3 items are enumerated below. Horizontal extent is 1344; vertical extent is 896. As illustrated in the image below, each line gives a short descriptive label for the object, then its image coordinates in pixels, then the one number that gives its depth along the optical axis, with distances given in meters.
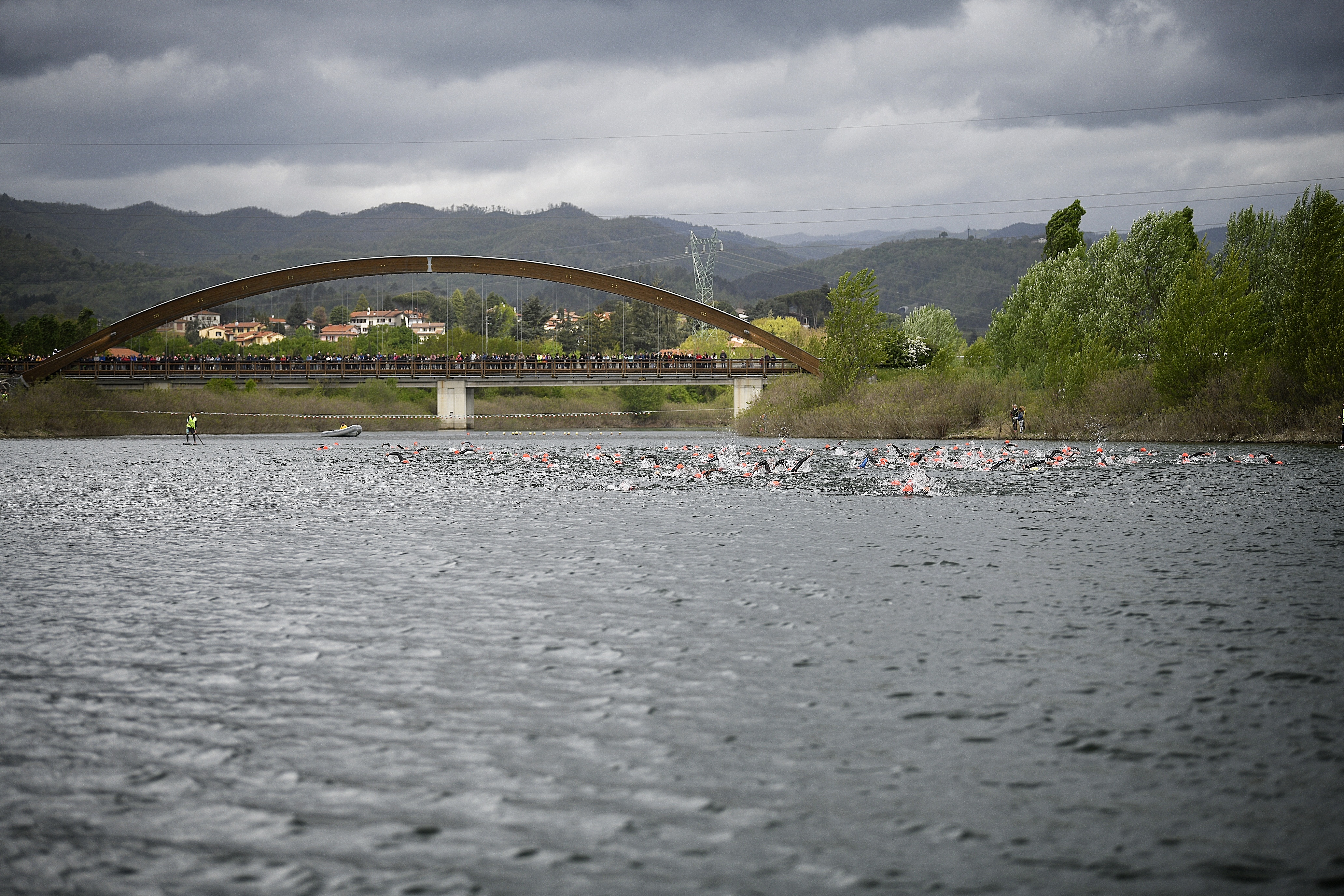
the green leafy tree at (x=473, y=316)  184.25
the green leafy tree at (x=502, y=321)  183.75
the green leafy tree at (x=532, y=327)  198.00
